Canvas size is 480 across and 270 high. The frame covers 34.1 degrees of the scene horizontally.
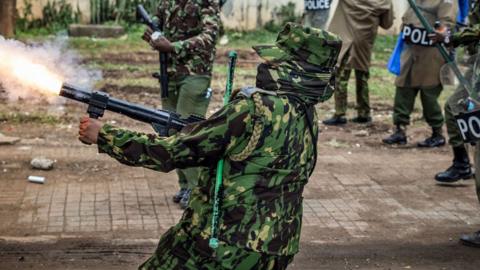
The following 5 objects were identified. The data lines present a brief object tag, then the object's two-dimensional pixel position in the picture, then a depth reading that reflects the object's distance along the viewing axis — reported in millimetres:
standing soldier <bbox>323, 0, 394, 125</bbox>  10227
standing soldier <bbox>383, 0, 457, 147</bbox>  9109
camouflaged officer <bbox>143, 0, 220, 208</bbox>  6656
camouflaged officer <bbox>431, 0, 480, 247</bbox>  6512
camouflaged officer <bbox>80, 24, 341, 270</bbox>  3570
